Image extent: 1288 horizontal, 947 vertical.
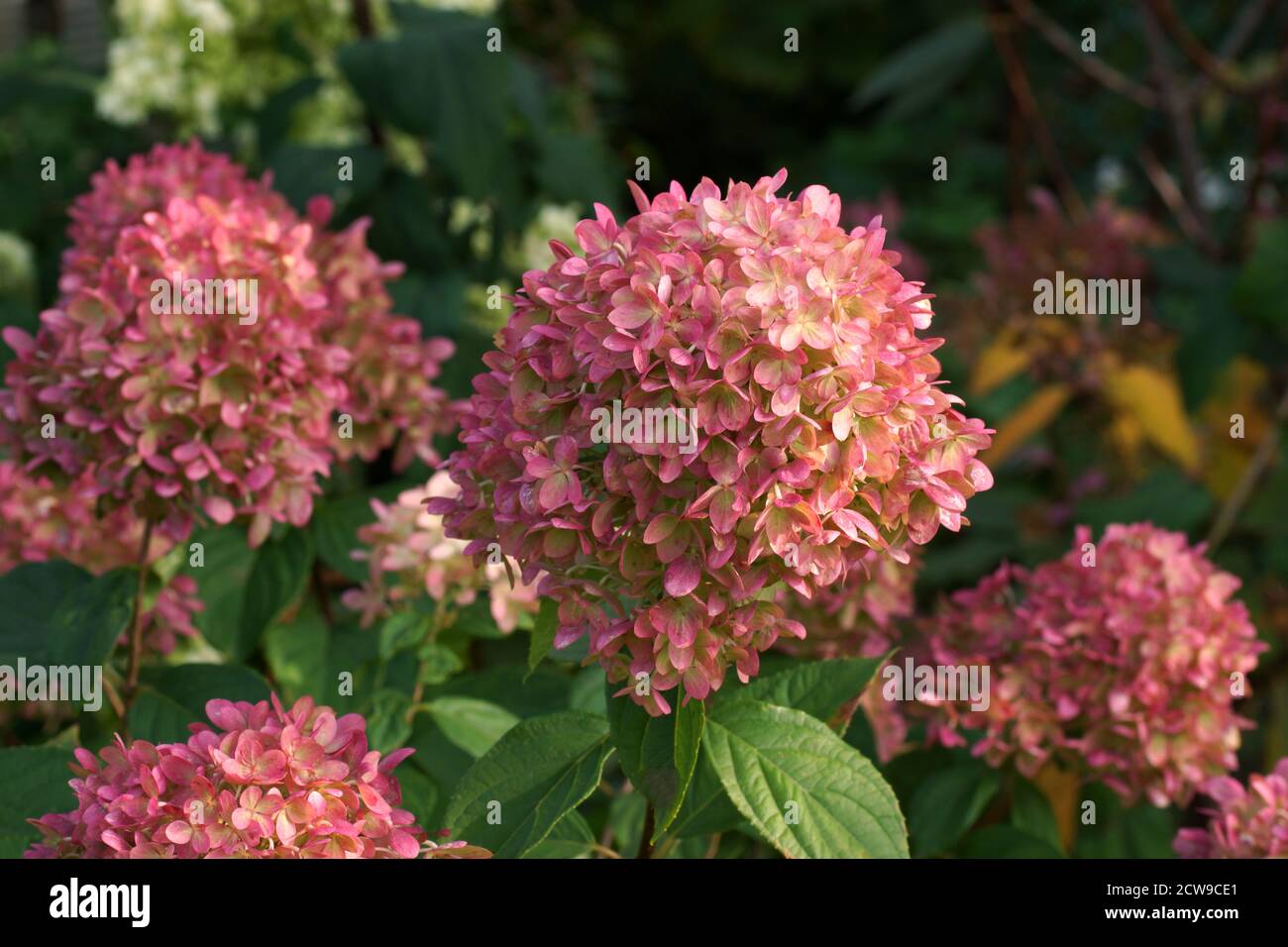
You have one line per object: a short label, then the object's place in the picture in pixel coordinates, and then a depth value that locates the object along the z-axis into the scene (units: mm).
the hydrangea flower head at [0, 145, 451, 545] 1095
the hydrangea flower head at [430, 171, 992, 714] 784
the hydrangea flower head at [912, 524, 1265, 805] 1126
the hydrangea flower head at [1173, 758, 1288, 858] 981
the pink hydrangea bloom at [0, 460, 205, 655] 1311
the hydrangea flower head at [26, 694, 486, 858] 763
